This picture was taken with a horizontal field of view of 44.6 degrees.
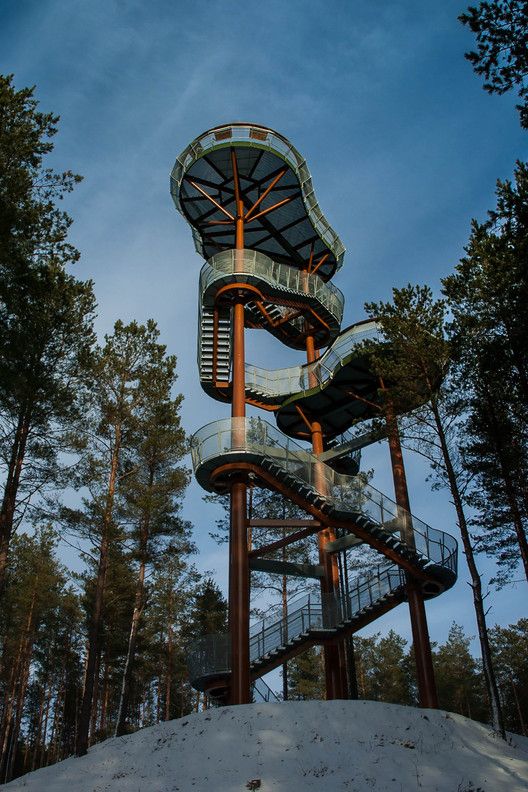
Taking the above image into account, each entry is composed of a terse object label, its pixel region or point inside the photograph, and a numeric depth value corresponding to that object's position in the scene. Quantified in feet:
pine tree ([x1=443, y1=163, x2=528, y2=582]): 53.67
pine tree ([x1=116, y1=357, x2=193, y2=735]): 75.56
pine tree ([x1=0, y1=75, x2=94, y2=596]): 48.34
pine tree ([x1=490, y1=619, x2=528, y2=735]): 133.69
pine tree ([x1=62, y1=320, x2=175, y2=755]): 63.47
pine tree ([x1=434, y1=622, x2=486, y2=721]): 141.59
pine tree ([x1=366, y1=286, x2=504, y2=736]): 57.57
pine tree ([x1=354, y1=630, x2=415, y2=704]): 144.77
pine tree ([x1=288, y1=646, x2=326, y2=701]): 137.18
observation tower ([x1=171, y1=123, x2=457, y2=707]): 66.80
